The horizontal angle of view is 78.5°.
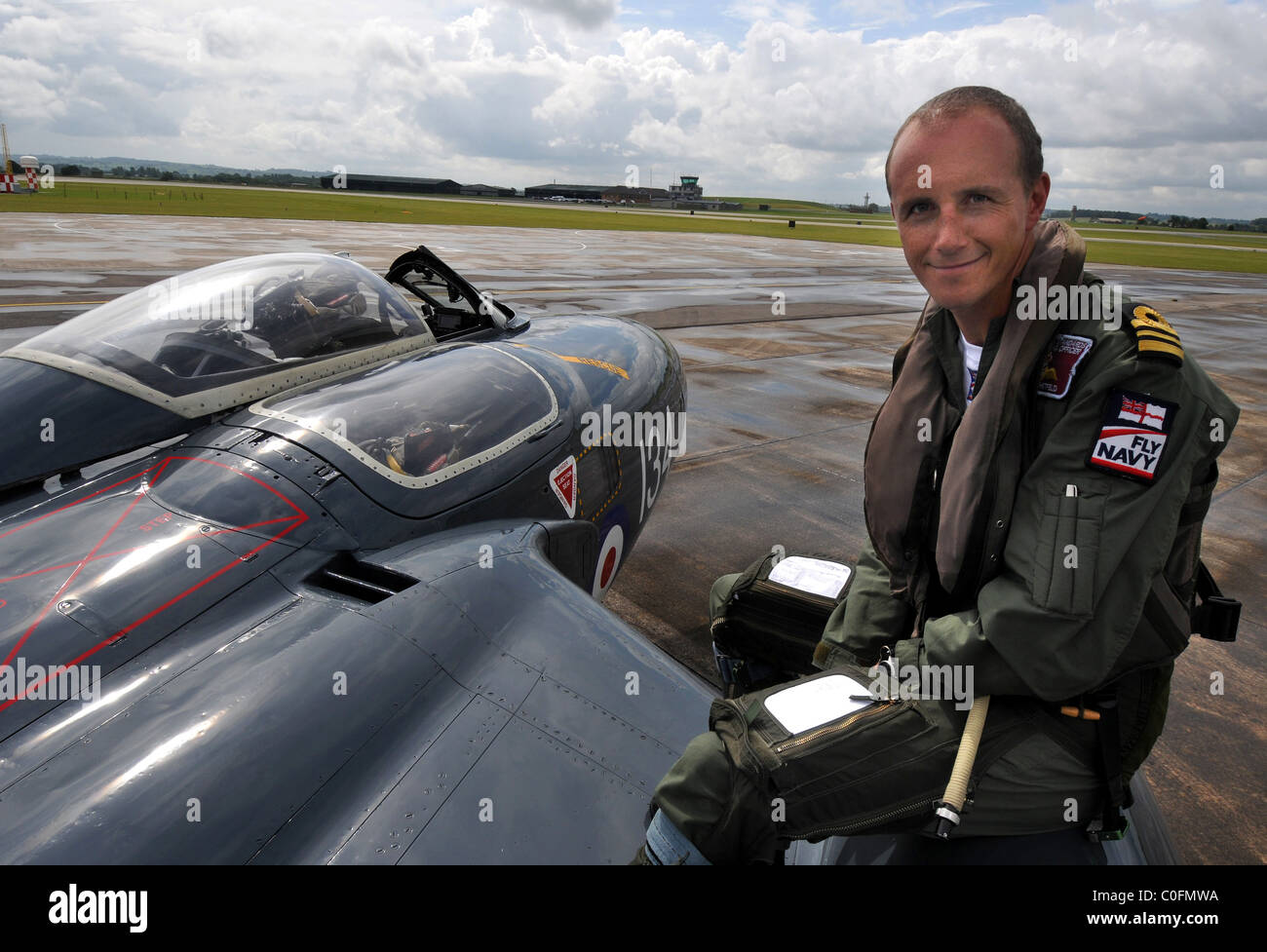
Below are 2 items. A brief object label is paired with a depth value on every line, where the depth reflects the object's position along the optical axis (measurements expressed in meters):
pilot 1.67
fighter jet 2.29
